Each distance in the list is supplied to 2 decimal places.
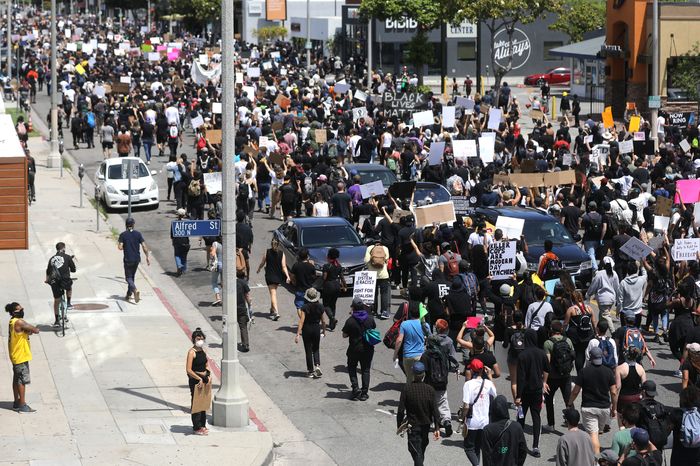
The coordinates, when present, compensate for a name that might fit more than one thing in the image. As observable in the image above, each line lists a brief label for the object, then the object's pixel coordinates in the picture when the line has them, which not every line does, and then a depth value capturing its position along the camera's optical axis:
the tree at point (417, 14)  65.62
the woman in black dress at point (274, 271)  23.61
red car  71.56
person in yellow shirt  18.17
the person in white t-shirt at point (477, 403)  15.33
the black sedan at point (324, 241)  25.45
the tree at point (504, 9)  55.81
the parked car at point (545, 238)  24.61
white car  35.56
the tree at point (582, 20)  70.88
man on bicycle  22.91
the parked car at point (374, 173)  32.28
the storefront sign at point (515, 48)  72.31
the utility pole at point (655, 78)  38.81
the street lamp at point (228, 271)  17.81
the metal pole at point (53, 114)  43.62
